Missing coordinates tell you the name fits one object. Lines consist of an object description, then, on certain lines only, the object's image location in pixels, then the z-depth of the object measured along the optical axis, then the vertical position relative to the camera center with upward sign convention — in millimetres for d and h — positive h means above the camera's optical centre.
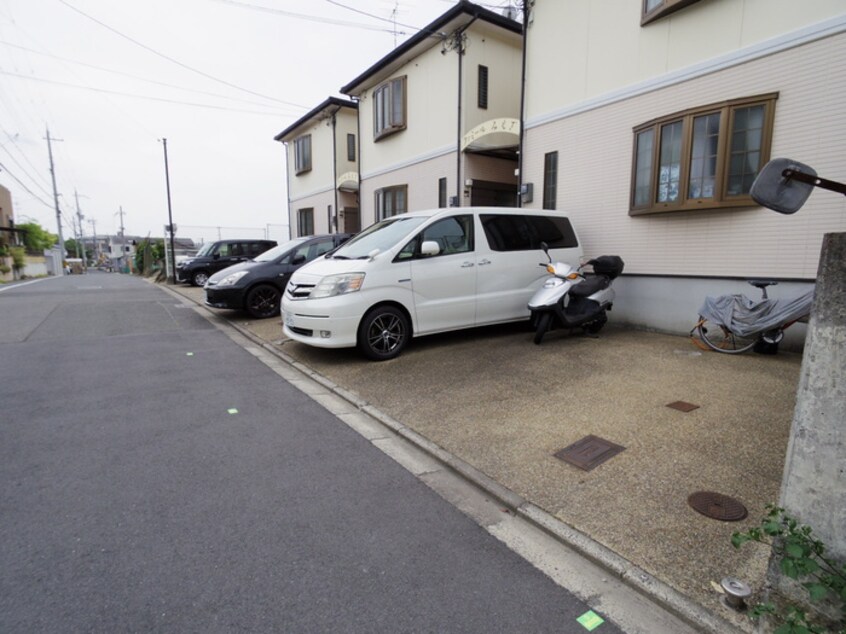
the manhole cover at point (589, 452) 3230 -1406
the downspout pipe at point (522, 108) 8684 +2884
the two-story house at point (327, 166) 16422 +3385
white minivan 5688 -297
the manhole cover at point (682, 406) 4062 -1315
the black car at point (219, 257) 15953 -24
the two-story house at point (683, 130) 5562 +1805
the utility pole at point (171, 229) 19750 +1150
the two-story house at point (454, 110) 10352 +3575
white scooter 6336 -548
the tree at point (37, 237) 48000 +2208
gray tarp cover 5227 -638
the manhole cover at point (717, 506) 2570 -1415
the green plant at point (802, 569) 1639 -1128
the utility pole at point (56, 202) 42484 +4876
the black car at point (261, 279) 8773 -437
